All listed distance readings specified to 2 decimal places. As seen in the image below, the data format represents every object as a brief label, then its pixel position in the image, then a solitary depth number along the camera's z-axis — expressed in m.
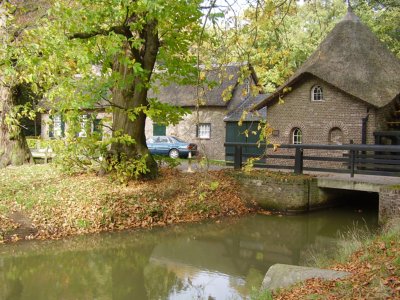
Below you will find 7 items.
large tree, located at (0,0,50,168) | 15.01
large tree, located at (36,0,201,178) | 10.56
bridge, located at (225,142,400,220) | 12.35
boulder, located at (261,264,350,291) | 5.93
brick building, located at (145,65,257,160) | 28.17
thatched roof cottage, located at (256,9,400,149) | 18.97
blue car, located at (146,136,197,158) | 27.25
